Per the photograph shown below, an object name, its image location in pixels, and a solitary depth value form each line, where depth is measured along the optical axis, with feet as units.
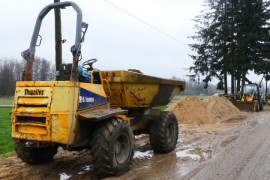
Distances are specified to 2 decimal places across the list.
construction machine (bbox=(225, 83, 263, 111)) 70.95
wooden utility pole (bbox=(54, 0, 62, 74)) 35.37
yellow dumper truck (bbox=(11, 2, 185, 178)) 14.57
